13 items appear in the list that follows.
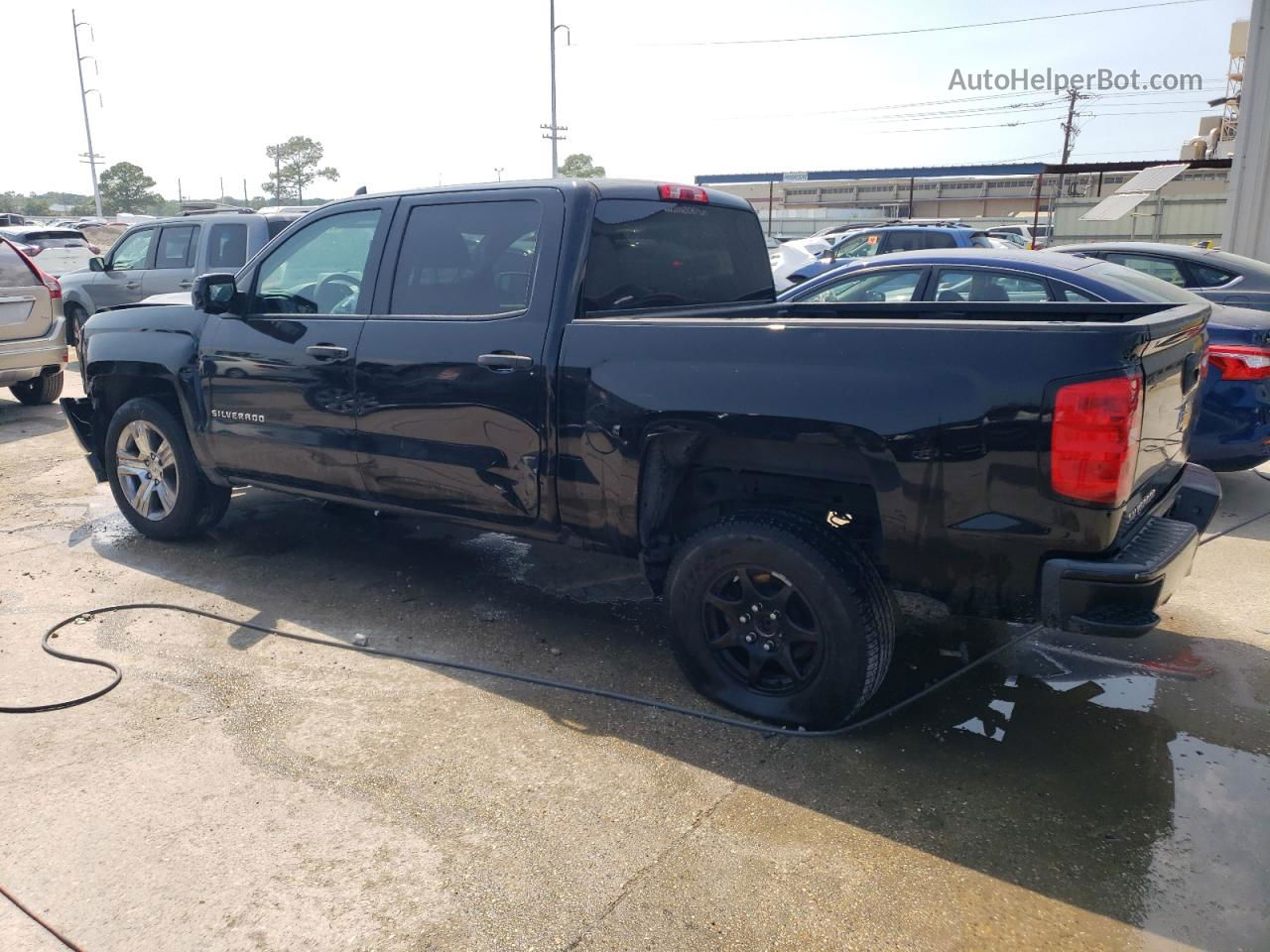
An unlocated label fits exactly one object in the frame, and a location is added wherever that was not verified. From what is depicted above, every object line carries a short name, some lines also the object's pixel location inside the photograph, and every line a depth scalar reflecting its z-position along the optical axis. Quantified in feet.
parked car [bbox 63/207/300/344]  35.14
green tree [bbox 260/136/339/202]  282.97
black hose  11.94
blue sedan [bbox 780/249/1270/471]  20.13
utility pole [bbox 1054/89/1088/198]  199.62
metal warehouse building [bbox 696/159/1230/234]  175.52
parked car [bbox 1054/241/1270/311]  24.38
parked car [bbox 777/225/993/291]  43.47
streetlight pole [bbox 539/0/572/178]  119.75
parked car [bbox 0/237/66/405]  31.35
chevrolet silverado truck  9.86
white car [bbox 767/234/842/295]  53.63
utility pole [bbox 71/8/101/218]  163.84
